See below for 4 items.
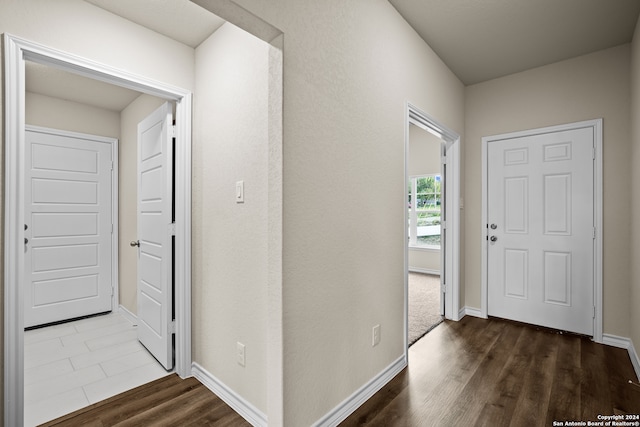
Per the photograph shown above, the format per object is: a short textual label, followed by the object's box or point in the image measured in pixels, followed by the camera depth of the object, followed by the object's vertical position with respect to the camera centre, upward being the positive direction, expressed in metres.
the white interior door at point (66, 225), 3.47 -0.17
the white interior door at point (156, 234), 2.38 -0.19
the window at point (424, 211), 6.25 +0.02
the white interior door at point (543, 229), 2.99 -0.17
